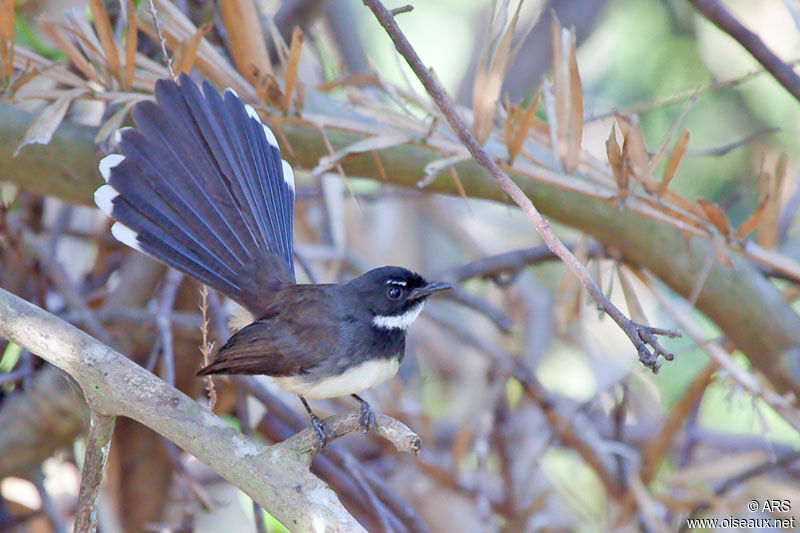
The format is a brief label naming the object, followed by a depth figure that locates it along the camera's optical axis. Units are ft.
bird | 18.08
